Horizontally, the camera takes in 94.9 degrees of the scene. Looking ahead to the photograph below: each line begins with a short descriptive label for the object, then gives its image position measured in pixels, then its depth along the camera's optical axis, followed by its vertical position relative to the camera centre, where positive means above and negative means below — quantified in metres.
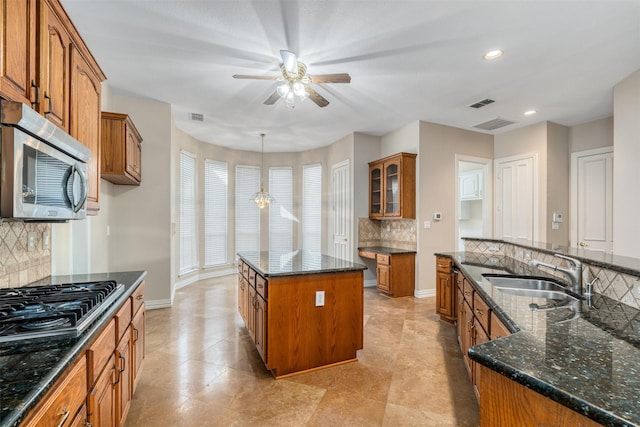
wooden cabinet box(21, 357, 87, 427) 0.86 -0.63
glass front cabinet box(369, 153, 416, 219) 4.94 +0.49
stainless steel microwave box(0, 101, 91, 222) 1.13 +0.20
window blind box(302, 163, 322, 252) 6.91 +0.17
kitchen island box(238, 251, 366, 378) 2.46 -0.88
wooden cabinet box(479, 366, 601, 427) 0.79 -0.57
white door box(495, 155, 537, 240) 4.98 +0.29
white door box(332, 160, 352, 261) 5.83 +0.06
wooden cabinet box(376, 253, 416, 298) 4.86 -1.01
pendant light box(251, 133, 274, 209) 5.81 +0.30
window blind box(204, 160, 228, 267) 6.42 +0.02
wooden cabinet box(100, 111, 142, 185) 3.16 +0.74
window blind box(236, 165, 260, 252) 6.96 +0.07
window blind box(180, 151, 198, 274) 5.70 -0.01
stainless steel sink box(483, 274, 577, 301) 2.04 -0.53
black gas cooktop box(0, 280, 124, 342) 1.15 -0.44
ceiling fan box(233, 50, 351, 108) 2.64 +1.26
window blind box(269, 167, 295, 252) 7.26 +0.13
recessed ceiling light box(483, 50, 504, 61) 2.87 +1.59
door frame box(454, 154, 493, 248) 5.48 +0.39
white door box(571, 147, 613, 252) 4.55 +0.25
